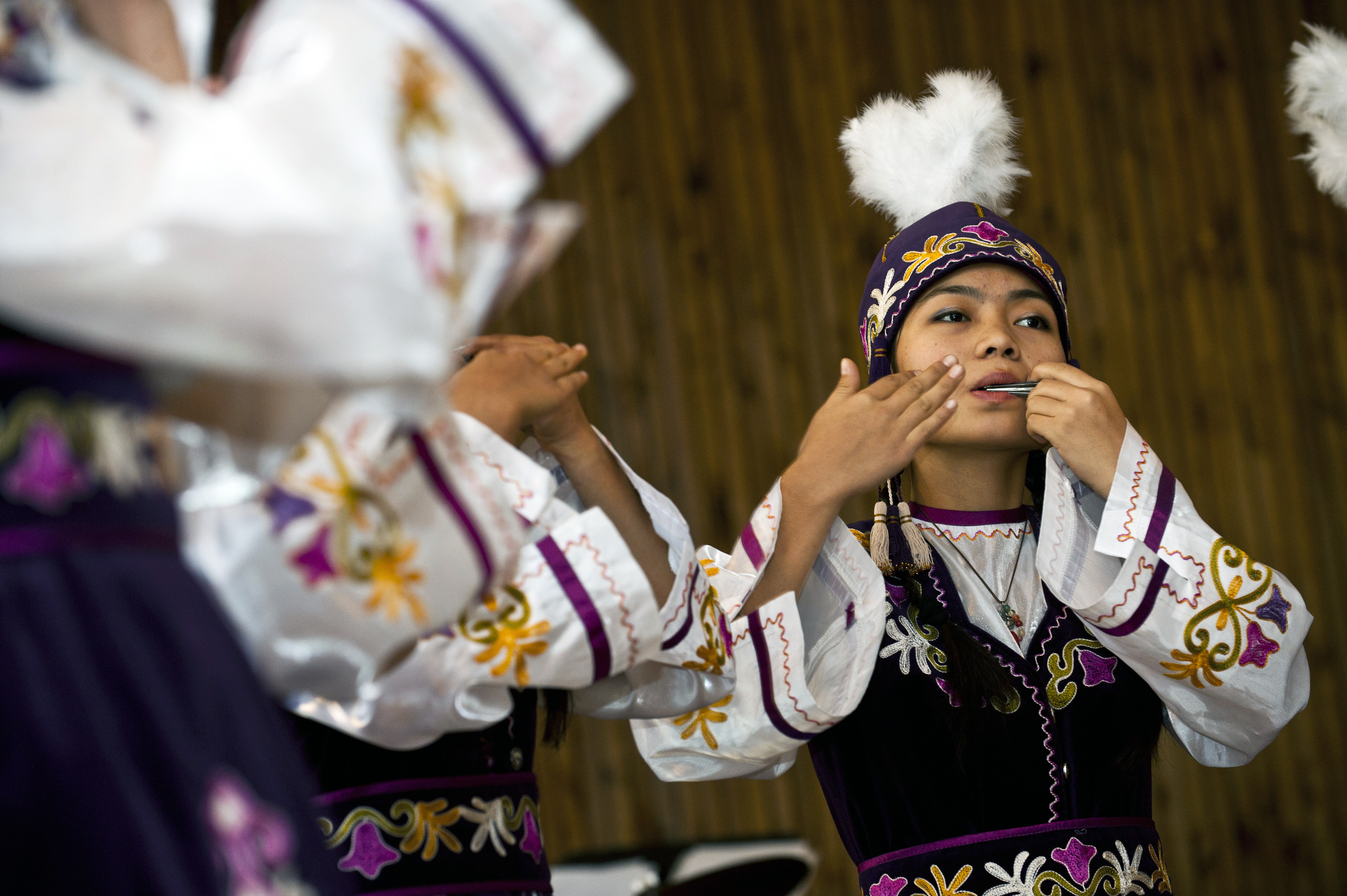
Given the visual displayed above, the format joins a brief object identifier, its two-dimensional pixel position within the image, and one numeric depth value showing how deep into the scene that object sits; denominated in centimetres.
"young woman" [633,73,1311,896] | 419
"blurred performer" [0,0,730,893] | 264
